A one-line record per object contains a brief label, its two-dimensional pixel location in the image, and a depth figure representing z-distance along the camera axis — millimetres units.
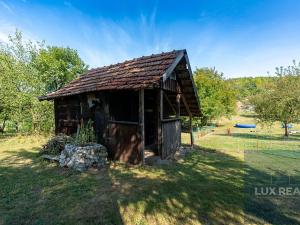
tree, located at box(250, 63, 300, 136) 18844
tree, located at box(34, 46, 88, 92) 27562
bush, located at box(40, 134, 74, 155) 8906
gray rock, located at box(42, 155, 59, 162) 7947
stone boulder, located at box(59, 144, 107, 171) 7078
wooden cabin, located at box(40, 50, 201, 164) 7551
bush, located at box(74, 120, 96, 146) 7802
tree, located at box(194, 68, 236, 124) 26609
